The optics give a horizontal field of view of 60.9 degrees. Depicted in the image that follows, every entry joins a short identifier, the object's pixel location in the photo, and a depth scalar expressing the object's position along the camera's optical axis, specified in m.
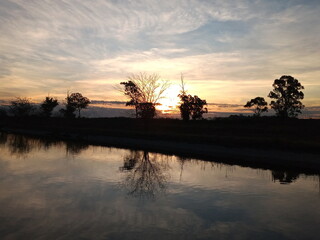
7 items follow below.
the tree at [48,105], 95.75
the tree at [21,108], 110.09
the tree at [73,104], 92.44
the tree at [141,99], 51.12
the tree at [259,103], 67.72
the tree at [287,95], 59.44
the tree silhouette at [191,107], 67.56
